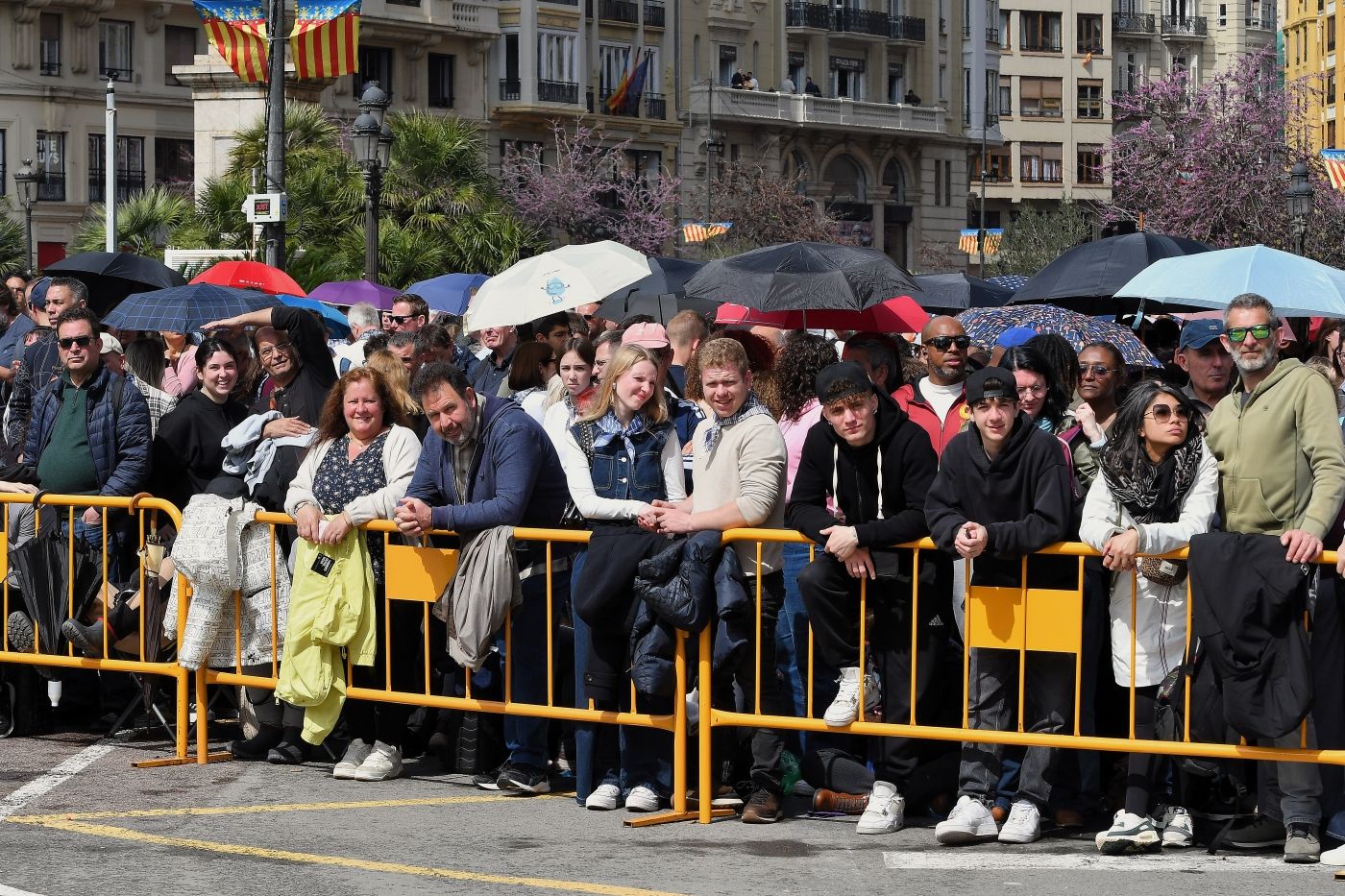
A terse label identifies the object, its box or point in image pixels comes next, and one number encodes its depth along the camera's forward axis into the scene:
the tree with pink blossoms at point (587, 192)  58.44
